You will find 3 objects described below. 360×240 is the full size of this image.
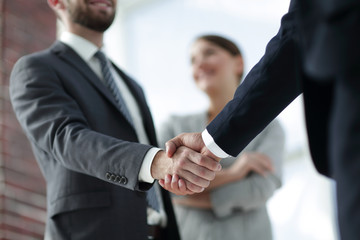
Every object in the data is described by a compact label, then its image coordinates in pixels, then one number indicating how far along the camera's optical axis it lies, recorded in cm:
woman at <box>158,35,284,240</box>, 246
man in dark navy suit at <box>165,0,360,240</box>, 88
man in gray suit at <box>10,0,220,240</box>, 169
